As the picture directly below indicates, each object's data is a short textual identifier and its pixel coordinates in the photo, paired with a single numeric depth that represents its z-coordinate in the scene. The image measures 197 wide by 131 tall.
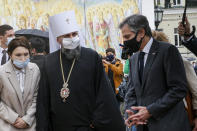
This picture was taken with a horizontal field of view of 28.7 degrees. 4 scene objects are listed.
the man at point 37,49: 5.55
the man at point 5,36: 6.61
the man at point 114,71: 8.47
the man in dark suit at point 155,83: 3.35
